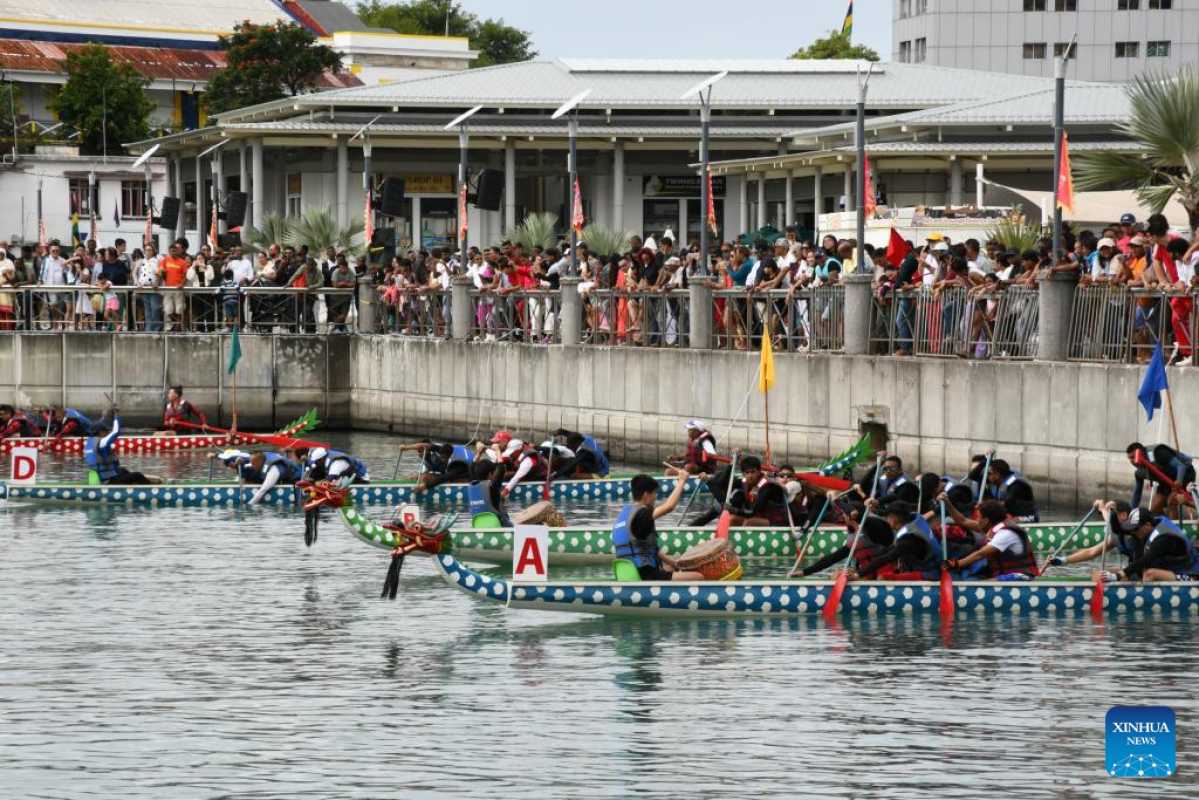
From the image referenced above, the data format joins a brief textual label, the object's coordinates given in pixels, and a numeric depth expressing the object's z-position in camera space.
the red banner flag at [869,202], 38.64
